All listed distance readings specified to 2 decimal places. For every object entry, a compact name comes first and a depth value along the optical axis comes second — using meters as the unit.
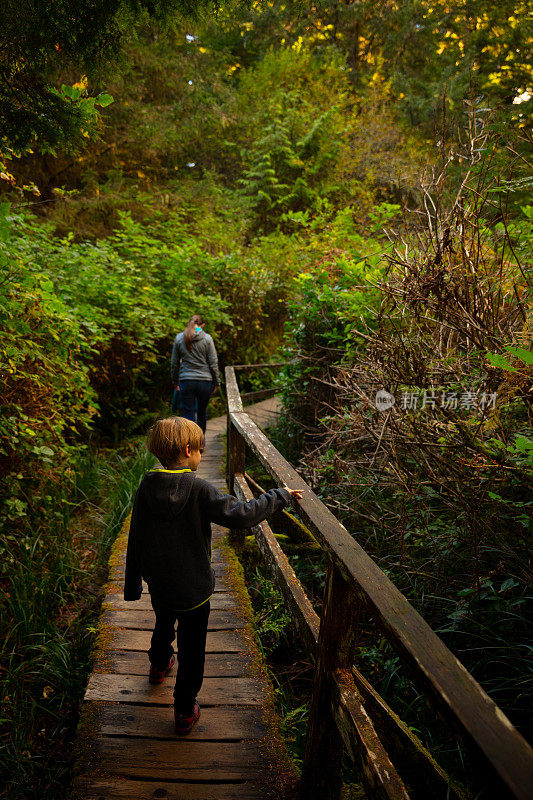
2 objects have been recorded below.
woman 6.05
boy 2.05
